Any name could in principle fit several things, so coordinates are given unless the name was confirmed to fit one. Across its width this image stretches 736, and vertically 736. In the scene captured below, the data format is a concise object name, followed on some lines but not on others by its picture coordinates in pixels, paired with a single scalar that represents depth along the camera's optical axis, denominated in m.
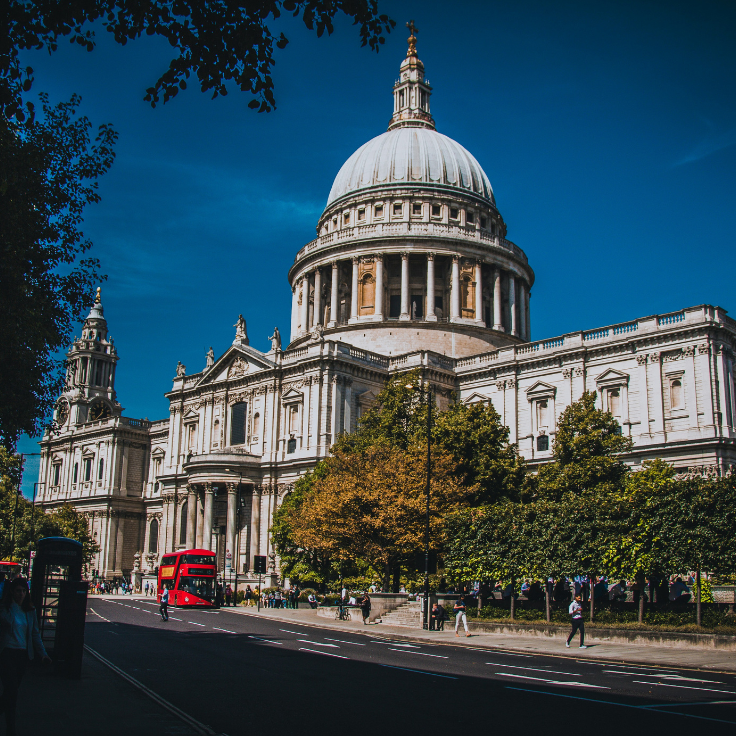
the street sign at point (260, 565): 47.00
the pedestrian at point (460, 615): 30.96
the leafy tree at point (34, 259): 17.06
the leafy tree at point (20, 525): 68.06
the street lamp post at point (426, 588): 34.56
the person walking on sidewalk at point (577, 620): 25.64
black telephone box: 16.95
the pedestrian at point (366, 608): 37.44
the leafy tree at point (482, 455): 44.34
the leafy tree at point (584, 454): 41.59
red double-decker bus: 50.81
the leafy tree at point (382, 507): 40.47
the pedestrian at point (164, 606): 38.62
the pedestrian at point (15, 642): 10.87
